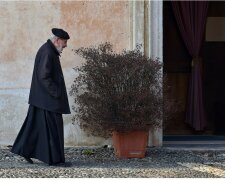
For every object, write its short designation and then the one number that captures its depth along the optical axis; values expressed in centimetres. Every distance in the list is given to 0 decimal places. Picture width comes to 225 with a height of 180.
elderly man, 1642
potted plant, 1783
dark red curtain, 2312
